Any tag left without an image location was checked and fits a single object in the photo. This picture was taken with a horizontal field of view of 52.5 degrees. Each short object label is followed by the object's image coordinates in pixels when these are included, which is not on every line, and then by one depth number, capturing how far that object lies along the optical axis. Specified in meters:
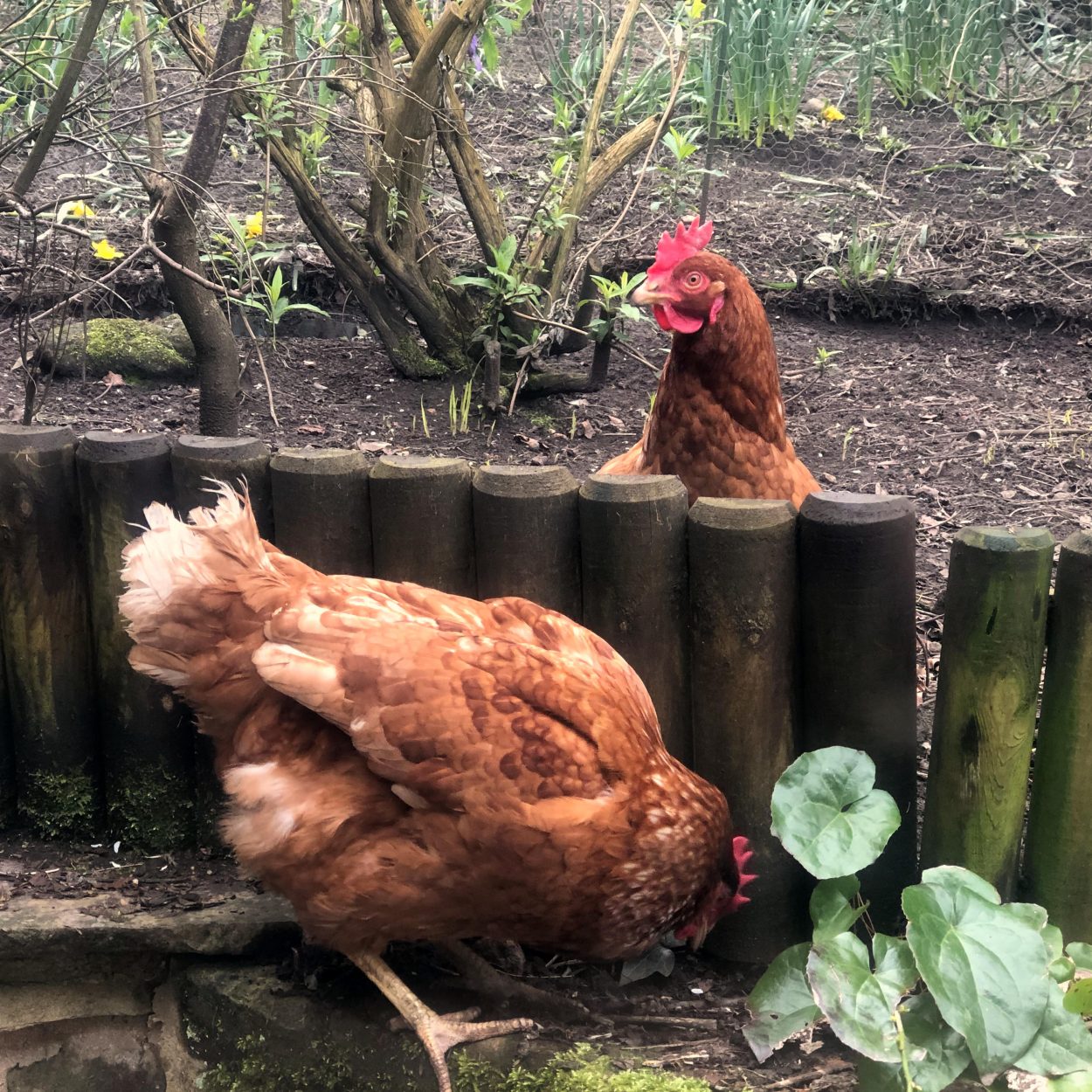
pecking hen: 2.12
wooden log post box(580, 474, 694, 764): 2.42
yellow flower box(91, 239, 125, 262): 4.35
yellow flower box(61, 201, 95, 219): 4.31
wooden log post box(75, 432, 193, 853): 2.69
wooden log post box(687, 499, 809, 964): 2.37
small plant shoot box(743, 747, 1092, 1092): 1.96
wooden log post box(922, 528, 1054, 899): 2.18
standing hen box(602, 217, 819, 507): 3.08
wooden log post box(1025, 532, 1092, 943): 2.20
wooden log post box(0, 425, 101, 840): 2.74
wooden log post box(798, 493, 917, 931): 2.28
